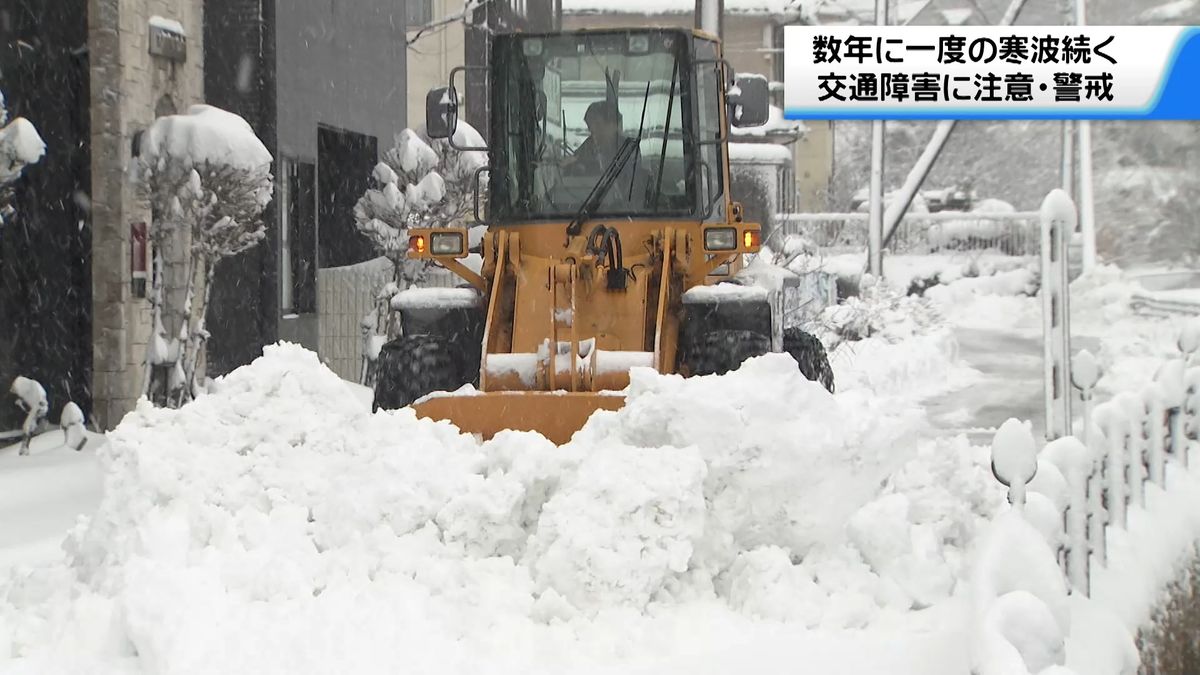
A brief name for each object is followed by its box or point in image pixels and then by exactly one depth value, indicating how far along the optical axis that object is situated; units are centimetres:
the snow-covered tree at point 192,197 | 2330
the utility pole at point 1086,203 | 5450
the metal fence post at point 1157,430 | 1410
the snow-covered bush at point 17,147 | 1937
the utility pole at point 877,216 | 4650
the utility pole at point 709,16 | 3066
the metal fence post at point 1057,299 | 1492
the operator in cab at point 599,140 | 1681
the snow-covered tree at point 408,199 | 3059
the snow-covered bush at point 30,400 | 2136
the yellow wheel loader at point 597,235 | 1541
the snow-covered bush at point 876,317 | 3965
